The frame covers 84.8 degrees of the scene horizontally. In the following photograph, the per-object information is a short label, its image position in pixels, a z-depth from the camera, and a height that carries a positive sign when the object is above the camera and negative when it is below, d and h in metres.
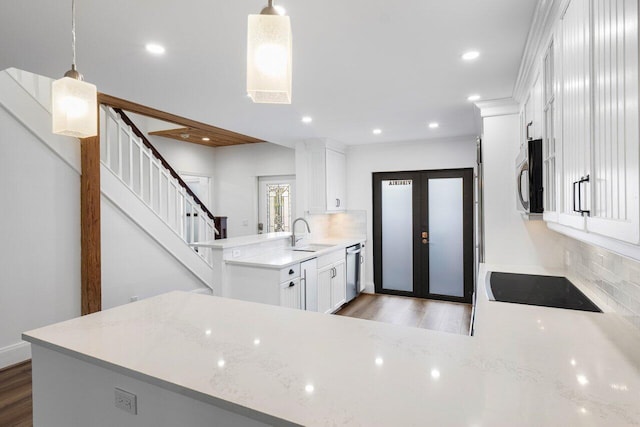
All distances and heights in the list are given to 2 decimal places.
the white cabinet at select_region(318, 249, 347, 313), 4.12 -0.89
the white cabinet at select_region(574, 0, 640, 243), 0.82 +0.23
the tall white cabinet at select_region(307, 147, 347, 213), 4.99 +0.46
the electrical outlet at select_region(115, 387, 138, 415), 1.09 -0.59
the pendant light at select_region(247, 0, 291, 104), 0.94 +0.43
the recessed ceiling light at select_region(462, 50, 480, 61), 2.23 +1.00
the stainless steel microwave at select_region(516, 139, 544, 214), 1.96 +0.19
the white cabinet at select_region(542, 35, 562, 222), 1.63 +0.37
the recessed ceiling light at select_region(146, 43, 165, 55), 2.10 +1.01
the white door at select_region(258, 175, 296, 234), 6.41 +0.16
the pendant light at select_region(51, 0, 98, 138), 1.31 +0.41
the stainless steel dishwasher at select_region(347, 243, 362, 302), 4.93 -0.88
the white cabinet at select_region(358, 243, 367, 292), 5.36 -0.91
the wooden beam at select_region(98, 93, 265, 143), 3.25 +1.06
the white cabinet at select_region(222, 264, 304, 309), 3.28 -0.70
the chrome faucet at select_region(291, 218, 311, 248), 4.48 -0.36
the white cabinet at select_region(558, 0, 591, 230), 1.17 +0.36
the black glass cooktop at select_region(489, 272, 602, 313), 1.88 -0.51
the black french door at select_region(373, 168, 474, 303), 4.98 -0.35
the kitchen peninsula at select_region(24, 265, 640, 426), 0.82 -0.46
